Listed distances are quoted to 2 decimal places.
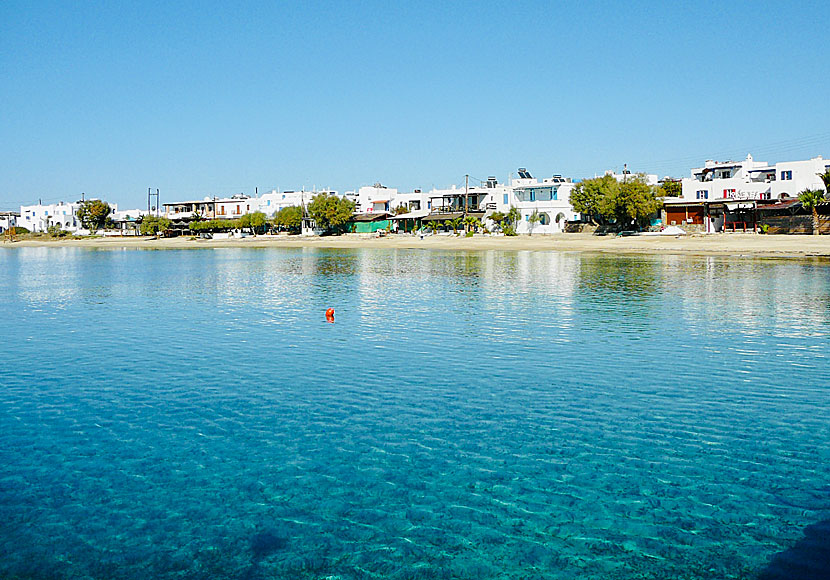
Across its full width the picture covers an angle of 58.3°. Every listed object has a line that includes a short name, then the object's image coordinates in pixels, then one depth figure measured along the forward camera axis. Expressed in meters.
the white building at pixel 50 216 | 181.75
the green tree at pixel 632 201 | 84.56
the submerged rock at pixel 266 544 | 9.48
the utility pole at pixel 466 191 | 114.73
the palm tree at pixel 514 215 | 105.12
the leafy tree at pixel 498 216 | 108.12
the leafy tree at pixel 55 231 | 164.50
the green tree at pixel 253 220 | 138.88
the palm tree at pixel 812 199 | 75.88
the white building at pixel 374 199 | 139.62
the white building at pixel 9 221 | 186.00
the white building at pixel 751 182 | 94.06
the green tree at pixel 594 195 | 88.81
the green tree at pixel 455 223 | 112.88
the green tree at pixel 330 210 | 124.19
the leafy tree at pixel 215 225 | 140.00
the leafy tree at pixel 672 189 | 111.41
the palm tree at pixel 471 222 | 111.31
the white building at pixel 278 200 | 146.88
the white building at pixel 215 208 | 155.25
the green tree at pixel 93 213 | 162.12
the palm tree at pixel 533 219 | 105.12
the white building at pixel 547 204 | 104.06
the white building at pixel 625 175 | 88.58
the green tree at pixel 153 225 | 150.62
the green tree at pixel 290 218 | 133.12
